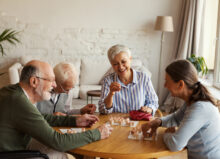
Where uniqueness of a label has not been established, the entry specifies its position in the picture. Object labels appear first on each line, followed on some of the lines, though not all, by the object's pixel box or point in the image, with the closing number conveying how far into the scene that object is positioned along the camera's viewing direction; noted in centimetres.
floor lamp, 532
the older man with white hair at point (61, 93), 247
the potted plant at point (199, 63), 463
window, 514
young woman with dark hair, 175
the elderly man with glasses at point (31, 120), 177
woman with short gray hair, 268
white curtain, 514
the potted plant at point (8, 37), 529
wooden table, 171
